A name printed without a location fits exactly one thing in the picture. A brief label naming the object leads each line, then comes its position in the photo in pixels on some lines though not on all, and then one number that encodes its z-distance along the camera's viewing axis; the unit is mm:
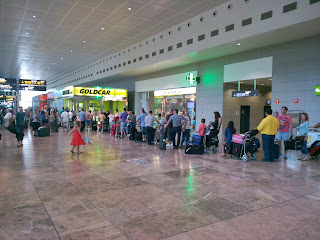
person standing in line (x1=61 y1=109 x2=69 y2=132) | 16500
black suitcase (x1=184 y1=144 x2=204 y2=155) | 8680
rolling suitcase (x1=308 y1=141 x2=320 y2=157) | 7992
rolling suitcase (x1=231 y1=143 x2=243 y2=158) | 7668
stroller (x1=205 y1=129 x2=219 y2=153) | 9000
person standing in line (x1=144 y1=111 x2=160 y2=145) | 11164
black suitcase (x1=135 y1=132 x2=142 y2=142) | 11812
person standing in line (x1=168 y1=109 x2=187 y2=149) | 9844
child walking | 8211
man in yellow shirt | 7438
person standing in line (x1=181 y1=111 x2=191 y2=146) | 10094
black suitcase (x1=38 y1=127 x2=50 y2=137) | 13492
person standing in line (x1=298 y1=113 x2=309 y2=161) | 7855
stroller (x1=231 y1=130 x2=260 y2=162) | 7625
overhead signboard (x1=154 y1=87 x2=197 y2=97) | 16734
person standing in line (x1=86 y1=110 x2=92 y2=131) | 17344
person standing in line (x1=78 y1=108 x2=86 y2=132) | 17156
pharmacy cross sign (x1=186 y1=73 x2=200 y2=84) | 15555
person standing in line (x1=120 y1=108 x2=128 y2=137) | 13184
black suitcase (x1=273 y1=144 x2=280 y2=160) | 7764
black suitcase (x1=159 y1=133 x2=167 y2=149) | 9734
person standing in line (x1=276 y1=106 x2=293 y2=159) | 8094
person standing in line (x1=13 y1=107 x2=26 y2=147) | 9641
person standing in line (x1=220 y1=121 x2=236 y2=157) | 7955
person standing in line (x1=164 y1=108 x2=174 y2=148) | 10031
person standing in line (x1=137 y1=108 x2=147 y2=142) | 11767
